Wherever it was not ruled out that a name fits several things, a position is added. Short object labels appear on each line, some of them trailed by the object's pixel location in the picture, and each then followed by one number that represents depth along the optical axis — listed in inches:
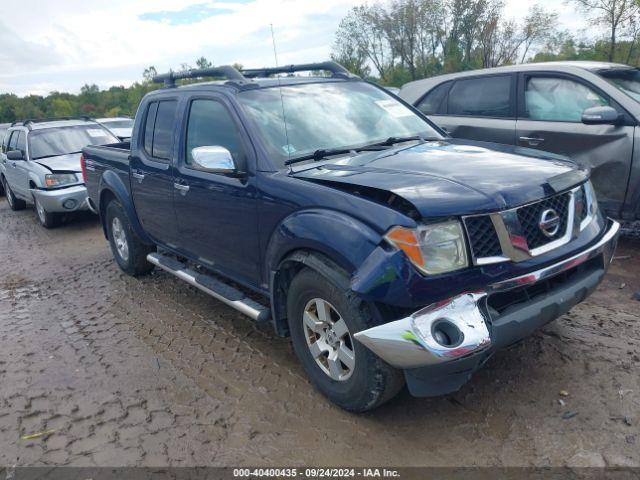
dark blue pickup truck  101.4
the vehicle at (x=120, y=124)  493.0
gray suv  195.9
